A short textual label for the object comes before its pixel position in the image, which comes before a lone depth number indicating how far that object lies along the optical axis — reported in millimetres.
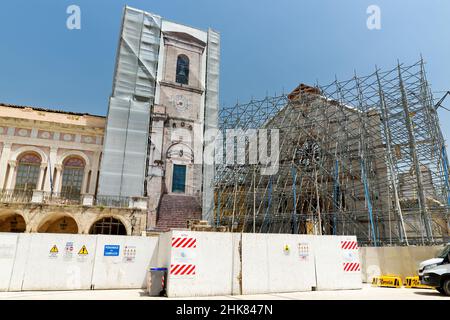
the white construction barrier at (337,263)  9672
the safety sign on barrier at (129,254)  9984
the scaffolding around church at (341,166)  16703
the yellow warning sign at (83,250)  9617
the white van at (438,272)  8898
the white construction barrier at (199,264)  8109
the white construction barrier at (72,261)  9016
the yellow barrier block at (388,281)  10758
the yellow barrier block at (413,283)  10452
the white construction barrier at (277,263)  8766
